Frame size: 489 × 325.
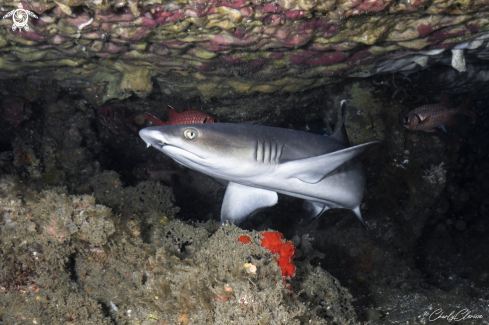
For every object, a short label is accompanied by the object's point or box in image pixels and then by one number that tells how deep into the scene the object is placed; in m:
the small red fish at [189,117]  4.57
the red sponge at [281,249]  2.59
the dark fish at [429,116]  4.93
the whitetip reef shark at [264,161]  2.71
